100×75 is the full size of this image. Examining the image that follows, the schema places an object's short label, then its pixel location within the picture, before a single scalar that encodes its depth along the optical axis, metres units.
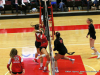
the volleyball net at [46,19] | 15.25
